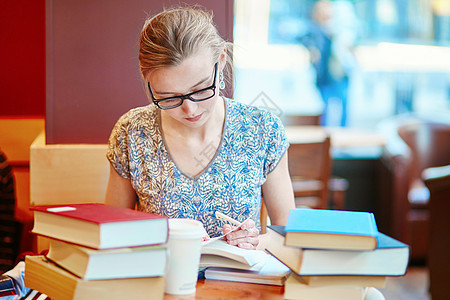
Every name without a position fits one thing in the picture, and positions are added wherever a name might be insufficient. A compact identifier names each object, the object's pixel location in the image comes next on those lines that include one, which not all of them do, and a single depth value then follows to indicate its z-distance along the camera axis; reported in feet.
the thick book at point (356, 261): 5.52
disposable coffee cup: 5.57
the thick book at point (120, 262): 5.40
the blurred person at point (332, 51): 23.76
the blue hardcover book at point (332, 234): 5.46
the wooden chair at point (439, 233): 11.37
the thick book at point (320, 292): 5.58
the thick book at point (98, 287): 5.42
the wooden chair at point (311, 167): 12.26
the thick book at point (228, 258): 5.94
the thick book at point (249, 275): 5.89
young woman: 6.81
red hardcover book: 5.37
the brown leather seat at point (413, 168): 16.65
